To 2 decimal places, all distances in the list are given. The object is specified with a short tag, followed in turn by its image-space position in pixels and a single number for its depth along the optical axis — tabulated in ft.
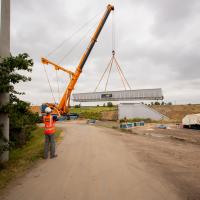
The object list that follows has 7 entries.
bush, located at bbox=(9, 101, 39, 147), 24.58
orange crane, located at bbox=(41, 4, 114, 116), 105.70
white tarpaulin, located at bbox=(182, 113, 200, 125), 95.91
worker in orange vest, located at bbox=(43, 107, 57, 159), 25.28
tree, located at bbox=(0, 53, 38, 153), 22.74
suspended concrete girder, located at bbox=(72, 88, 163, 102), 161.77
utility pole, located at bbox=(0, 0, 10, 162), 23.56
